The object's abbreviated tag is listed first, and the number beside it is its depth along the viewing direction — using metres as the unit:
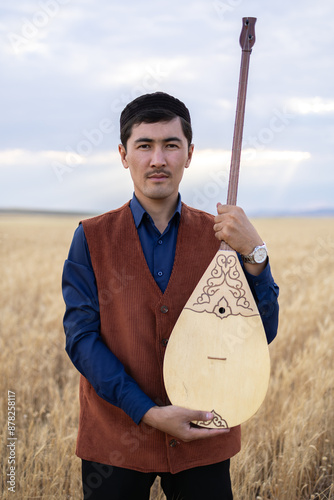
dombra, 1.76
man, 1.78
